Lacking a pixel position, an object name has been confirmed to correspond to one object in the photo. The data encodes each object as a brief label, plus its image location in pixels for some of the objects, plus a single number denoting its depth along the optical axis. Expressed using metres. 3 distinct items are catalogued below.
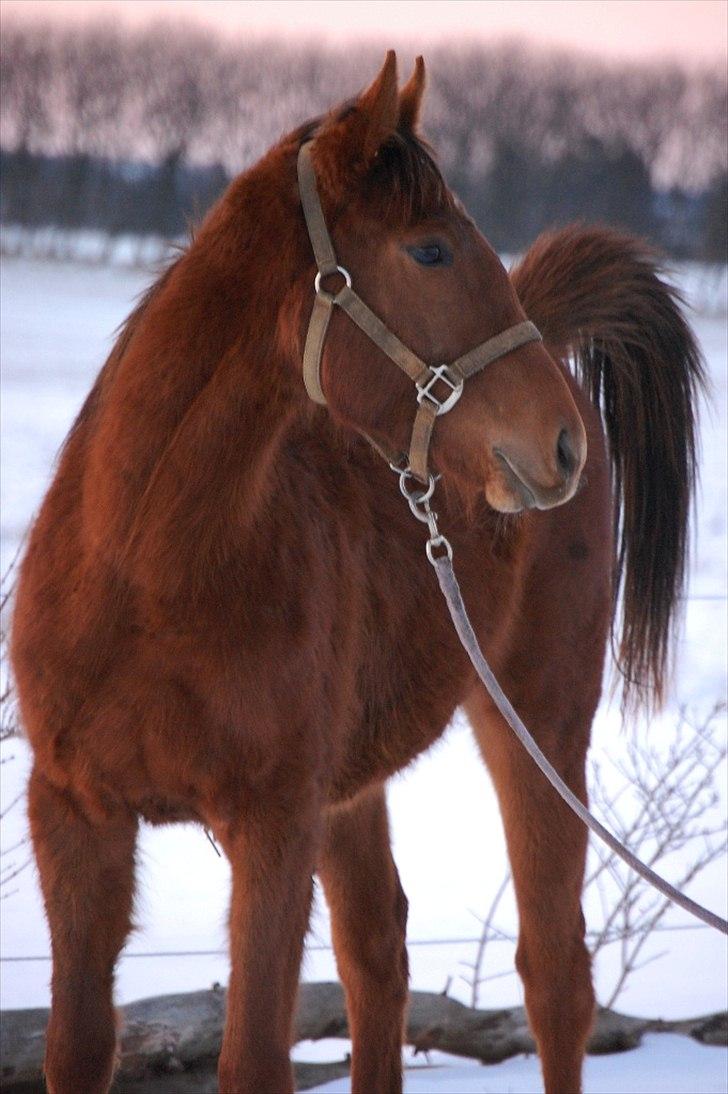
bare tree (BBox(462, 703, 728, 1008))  10.95
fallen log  9.73
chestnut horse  8.70
